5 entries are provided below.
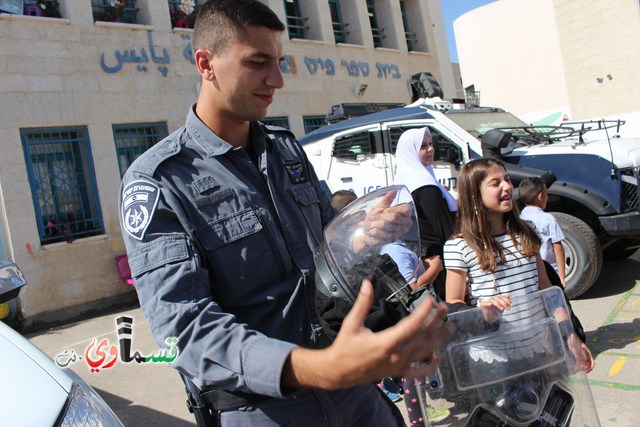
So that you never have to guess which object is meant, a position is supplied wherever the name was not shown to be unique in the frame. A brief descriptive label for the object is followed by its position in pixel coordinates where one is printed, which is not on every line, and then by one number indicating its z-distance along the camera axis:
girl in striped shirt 2.85
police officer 1.22
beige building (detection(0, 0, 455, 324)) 8.48
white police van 5.42
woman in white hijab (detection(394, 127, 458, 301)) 3.88
